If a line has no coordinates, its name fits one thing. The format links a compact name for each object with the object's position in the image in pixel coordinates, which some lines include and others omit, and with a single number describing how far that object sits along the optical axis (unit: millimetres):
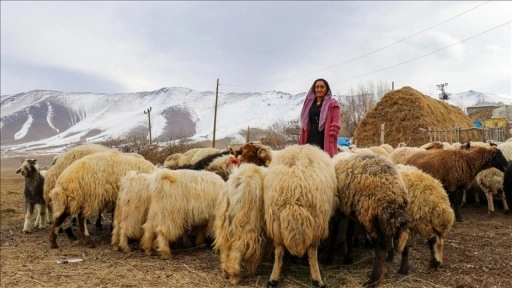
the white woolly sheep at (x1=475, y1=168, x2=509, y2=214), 9695
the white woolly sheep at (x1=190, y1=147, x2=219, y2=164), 12330
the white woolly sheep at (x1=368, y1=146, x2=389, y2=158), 11380
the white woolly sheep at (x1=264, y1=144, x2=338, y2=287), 4703
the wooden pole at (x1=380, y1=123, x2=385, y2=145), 21966
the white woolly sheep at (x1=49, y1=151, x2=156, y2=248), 7246
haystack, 21828
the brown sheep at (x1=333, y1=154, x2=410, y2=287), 4703
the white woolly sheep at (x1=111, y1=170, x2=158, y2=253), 6848
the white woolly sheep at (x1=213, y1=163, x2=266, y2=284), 5109
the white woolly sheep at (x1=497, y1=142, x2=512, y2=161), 10887
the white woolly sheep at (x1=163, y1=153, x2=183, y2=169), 12558
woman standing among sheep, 6758
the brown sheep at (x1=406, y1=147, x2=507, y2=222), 8672
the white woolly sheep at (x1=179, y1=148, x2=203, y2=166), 12806
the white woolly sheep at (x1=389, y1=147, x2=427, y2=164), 10845
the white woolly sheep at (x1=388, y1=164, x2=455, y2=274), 5406
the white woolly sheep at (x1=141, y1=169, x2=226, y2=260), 6430
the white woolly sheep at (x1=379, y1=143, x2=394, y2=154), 13875
